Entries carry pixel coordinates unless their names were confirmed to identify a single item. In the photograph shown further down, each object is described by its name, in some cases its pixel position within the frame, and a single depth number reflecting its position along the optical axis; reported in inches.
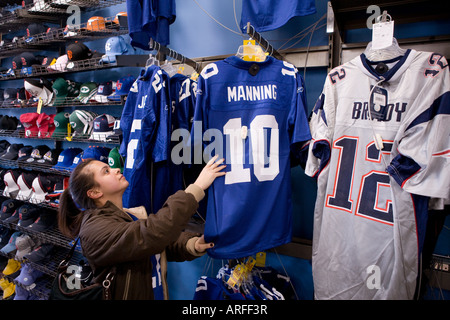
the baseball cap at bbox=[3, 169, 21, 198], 111.1
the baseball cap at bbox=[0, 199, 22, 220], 117.9
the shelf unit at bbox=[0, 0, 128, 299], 88.4
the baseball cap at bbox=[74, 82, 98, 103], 91.6
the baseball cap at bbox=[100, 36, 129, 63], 80.7
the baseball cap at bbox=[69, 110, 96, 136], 93.0
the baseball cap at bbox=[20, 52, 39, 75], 107.0
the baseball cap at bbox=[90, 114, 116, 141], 84.6
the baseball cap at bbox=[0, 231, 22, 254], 112.7
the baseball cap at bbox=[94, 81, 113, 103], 86.4
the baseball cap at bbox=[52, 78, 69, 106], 98.2
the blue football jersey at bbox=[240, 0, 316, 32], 52.2
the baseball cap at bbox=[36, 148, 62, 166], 103.8
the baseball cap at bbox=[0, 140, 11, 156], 123.4
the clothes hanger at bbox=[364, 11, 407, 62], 43.5
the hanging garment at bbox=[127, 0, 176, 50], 58.4
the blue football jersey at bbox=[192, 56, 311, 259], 48.8
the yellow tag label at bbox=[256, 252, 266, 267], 63.1
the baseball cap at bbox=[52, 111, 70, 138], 100.4
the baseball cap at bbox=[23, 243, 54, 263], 103.8
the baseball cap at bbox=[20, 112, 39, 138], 106.7
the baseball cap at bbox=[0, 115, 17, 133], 119.7
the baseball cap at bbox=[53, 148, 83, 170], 96.2
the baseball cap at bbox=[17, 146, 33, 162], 110.4
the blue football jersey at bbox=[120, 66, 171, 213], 54.5
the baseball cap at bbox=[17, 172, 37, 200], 107.3
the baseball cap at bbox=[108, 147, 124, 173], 77.6
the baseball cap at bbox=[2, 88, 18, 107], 117.8
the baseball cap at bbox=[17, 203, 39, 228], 109.1
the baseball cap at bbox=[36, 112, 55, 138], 105.4
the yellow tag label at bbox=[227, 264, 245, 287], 60.8
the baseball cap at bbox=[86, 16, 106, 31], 83.6
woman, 38.8
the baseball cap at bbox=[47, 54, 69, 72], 95.3
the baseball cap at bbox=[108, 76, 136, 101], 75.4
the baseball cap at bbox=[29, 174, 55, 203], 103.0
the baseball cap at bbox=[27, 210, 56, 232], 104.8
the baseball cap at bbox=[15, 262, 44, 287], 105.6
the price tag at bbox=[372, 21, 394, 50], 41.5
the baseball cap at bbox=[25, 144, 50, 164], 108.2
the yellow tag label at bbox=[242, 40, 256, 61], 51.9
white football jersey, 39.2
